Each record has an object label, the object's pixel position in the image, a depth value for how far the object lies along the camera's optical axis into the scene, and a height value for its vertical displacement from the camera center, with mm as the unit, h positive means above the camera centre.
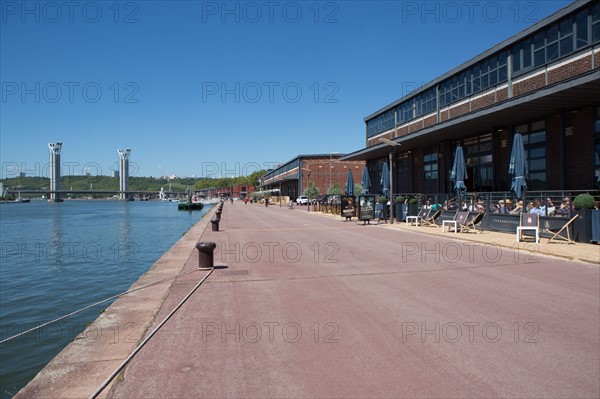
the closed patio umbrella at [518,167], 18984 +981
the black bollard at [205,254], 11500 -1440
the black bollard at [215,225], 24656 -1551
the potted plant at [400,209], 28789 -998
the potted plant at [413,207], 27788 -851
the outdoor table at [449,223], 20359 -1509
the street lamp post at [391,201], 27552 -512
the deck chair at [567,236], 15422 -1507
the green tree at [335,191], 63531 +388
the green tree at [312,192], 66975 +318
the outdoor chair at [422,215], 25438 -1247
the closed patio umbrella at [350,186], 37531 +607
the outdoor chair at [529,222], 16156 -1125
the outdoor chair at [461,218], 20500 -1140
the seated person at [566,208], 16516 -634
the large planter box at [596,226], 14812 -1144
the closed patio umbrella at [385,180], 30677 +856
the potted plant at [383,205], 29945 -800
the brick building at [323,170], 91188 +4554
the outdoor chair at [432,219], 24750 -1427
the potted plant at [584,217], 15164 -866
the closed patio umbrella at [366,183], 35128 +773
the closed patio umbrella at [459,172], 23500 +1024
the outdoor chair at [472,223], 19922 -1387
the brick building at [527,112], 20141 +3793
